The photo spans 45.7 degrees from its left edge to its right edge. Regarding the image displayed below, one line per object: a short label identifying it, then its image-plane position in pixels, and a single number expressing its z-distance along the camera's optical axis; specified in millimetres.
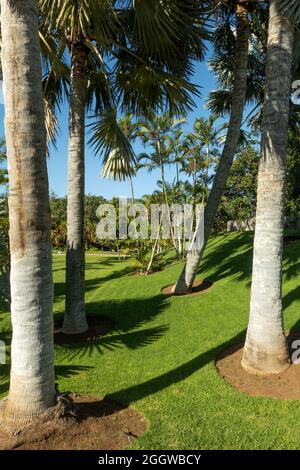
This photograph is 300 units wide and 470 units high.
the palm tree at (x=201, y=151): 16203
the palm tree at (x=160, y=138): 16502
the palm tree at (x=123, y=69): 6457
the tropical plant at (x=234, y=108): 8070
